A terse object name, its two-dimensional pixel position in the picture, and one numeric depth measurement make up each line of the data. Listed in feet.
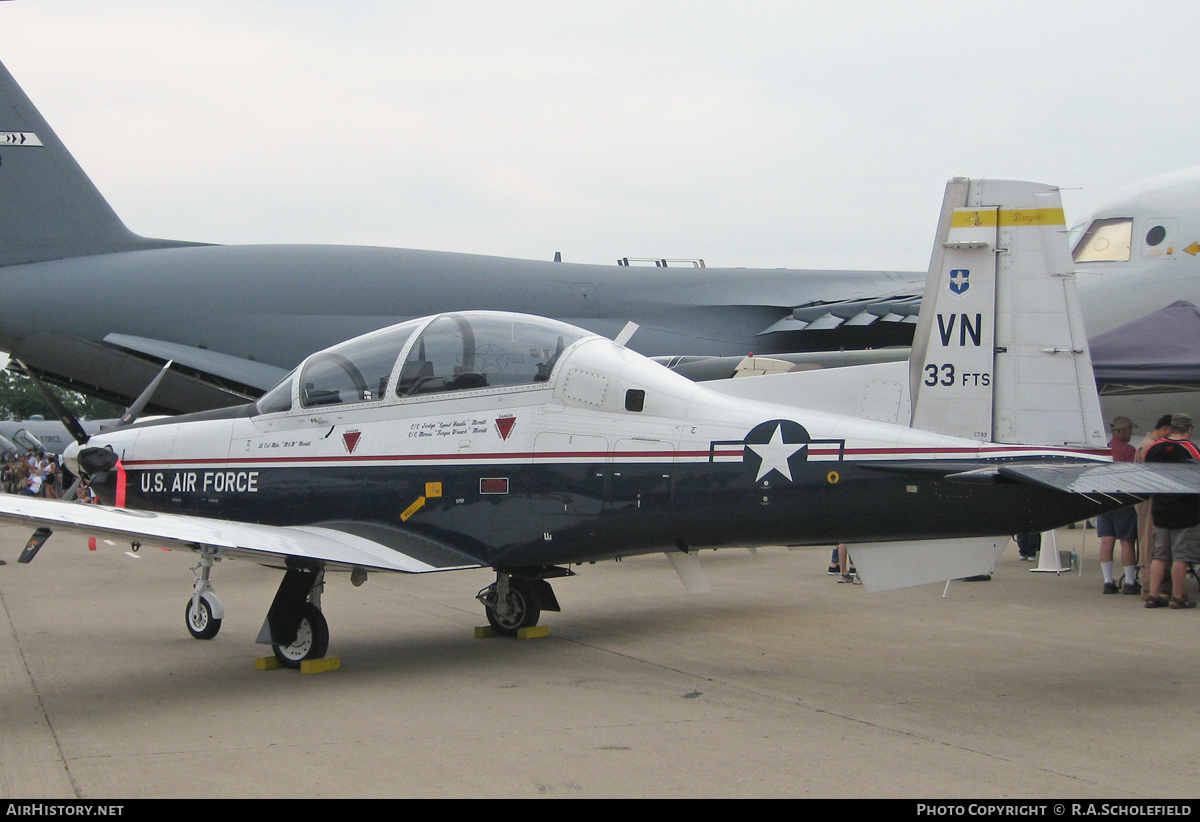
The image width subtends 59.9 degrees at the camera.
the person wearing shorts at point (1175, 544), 27.91
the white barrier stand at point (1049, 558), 38.73
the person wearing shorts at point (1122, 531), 33.06
